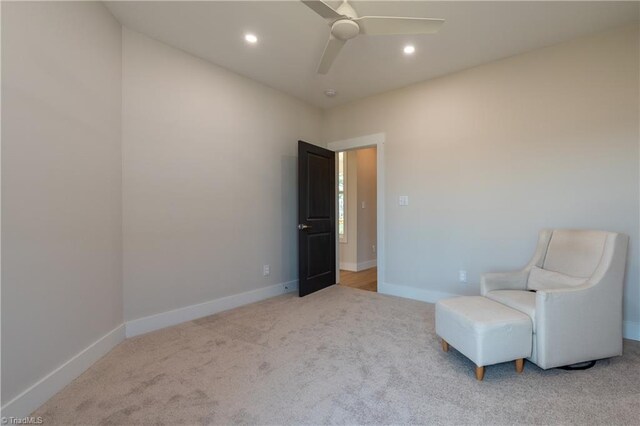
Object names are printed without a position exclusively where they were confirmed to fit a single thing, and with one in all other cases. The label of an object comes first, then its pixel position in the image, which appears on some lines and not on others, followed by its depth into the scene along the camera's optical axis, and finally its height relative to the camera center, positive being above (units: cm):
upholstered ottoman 181 -79
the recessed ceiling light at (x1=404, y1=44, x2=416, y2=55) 277 +157
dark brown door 374 -10
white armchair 185 -63
